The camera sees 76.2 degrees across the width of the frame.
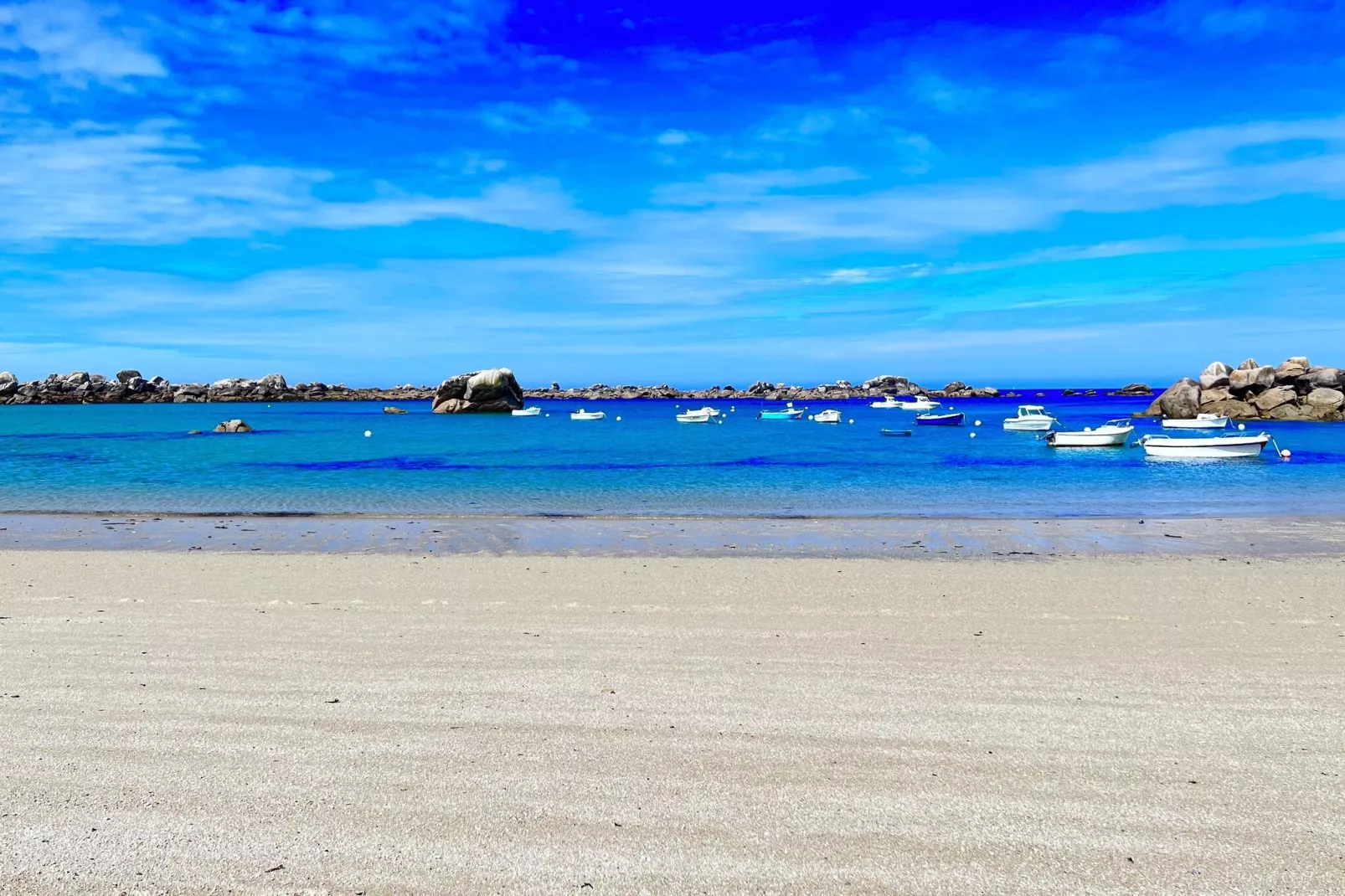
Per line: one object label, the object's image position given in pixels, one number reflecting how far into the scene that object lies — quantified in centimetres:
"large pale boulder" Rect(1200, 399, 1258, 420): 7688
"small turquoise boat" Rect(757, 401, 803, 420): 10731
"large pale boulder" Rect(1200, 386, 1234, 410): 7844
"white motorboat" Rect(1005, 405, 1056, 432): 6956
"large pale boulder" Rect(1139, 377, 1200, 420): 8131
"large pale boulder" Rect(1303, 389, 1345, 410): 7562
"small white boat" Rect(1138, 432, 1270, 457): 4350
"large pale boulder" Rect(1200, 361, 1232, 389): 7931
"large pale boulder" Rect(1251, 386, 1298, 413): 7738
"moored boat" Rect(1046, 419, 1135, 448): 5081
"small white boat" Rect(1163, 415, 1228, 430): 6159
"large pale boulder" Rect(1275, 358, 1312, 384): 7806
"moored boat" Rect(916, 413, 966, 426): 7938
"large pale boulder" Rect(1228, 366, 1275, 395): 7756
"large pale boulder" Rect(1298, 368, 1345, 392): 7762
